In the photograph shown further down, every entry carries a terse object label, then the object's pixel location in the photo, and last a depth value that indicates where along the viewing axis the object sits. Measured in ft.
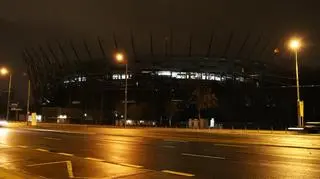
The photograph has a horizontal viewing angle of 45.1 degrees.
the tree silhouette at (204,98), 217.97
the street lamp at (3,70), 185.57
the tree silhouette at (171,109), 318.84
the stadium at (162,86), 357.00
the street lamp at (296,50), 119.24
